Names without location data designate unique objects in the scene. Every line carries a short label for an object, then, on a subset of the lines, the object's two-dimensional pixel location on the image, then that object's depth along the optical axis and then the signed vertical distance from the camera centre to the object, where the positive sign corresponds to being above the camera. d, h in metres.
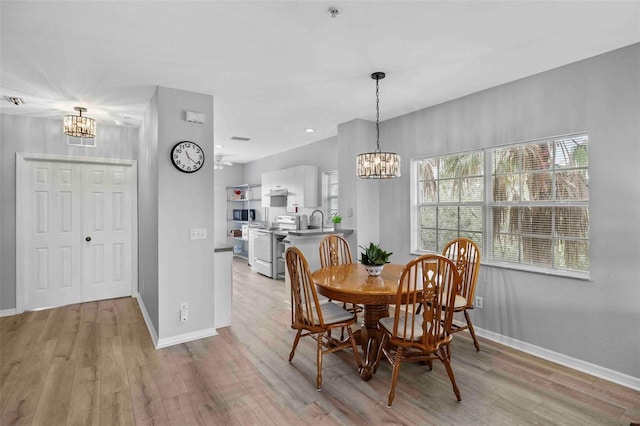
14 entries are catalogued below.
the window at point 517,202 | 2.81 +0.10
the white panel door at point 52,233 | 4.21 -0.25
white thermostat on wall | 3.31 +1.00
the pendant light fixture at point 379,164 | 3.00 +0.45
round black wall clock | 3.22 +0.58
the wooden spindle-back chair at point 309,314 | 2.43 -0.82
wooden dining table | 2.38 -0.58
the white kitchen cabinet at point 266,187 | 7.12 +0.59
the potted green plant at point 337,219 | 4.58 -0.08
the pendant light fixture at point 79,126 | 3.68 +1.02
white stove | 6.09 -0.66
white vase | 2.84 -0.49
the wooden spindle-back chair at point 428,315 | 2.14 -0.68
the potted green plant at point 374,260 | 2.83 -0.41
